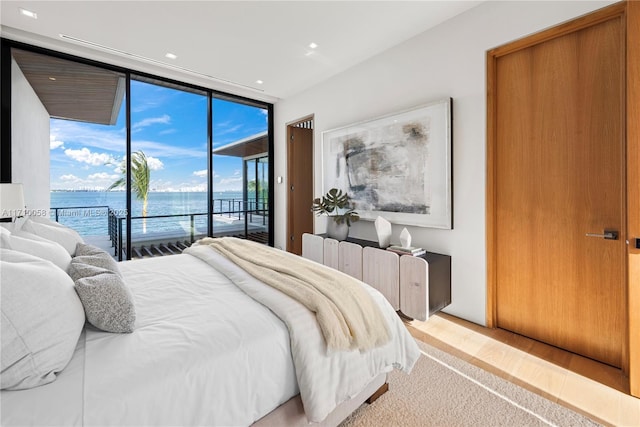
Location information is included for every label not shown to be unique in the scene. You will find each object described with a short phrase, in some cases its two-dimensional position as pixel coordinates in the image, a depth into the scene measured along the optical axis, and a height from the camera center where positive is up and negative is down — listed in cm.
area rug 151 -108
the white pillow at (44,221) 195 -4
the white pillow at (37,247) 128 -14
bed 85 -53
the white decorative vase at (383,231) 296 -19
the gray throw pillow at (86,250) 179 -22
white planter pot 341 -21
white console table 246 -58
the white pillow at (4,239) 117 -9
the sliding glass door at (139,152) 372 +88
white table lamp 224 +13
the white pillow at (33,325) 83 -34
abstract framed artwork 272 +51
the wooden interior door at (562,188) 194 +17
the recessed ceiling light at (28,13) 258 +182
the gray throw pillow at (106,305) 111 -35
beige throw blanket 130 -42
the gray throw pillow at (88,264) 134 -25
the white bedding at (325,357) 119 -67
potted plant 342 +1
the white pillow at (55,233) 169 -11
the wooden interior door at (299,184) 489 +50
